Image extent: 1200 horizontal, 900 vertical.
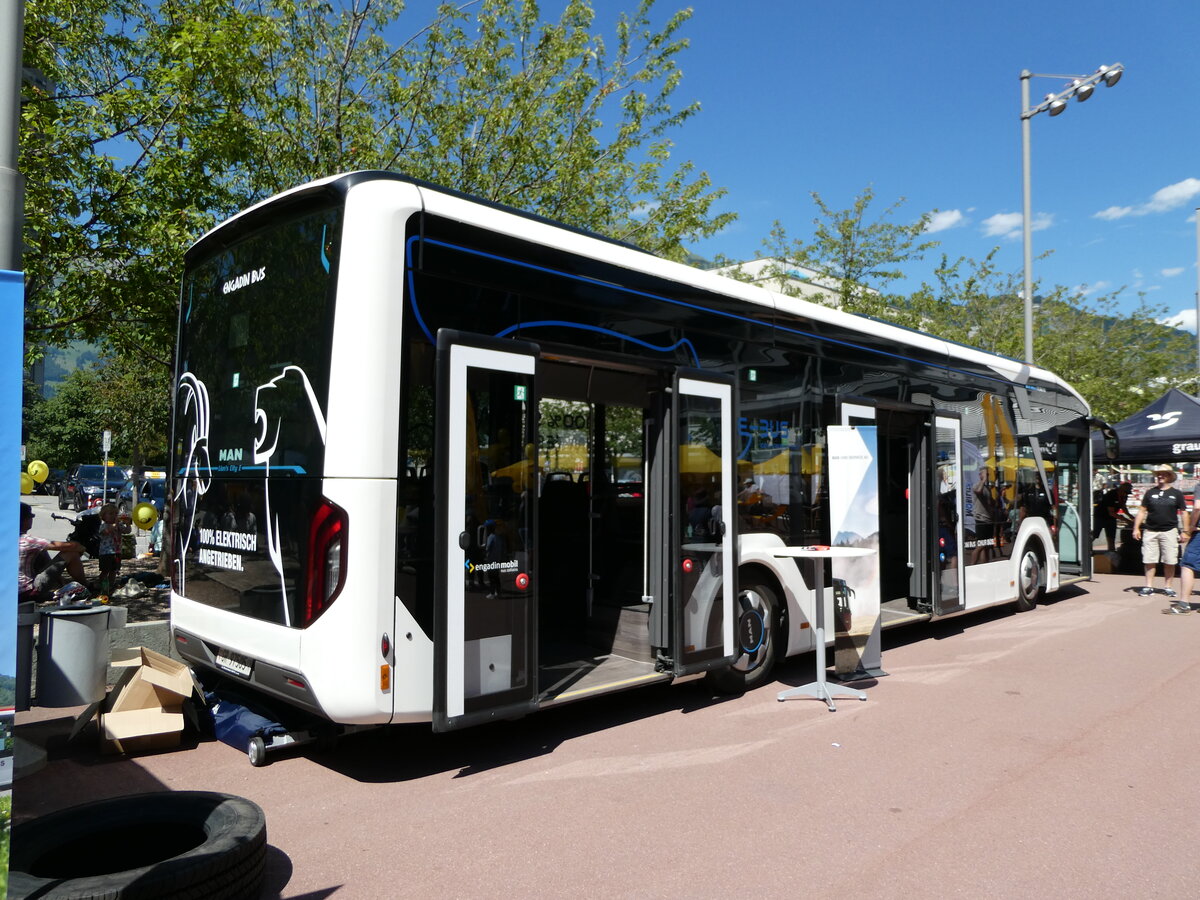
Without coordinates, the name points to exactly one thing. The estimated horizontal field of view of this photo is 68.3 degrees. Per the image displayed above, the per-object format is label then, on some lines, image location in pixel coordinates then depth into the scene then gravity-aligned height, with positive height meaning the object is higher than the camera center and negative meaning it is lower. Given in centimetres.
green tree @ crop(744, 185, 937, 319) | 1894 +509
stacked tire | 310 -140
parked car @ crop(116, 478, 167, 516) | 2180 -23
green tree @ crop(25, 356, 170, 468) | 1838 +188
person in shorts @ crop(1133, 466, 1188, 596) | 1277 -46
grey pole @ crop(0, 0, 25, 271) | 306 +127
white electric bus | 462 +20
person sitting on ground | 848 -81
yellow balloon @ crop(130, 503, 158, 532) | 1233 -43
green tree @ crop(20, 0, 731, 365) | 809 +406
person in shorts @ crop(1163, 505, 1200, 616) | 1166 -109
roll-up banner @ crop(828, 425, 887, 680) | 705 -42
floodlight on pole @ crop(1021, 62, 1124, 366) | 1563 +706
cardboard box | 545 -143
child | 1070 -76
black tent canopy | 1475 +99
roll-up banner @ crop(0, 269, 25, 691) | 246 +12
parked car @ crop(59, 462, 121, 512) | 3119 -9
